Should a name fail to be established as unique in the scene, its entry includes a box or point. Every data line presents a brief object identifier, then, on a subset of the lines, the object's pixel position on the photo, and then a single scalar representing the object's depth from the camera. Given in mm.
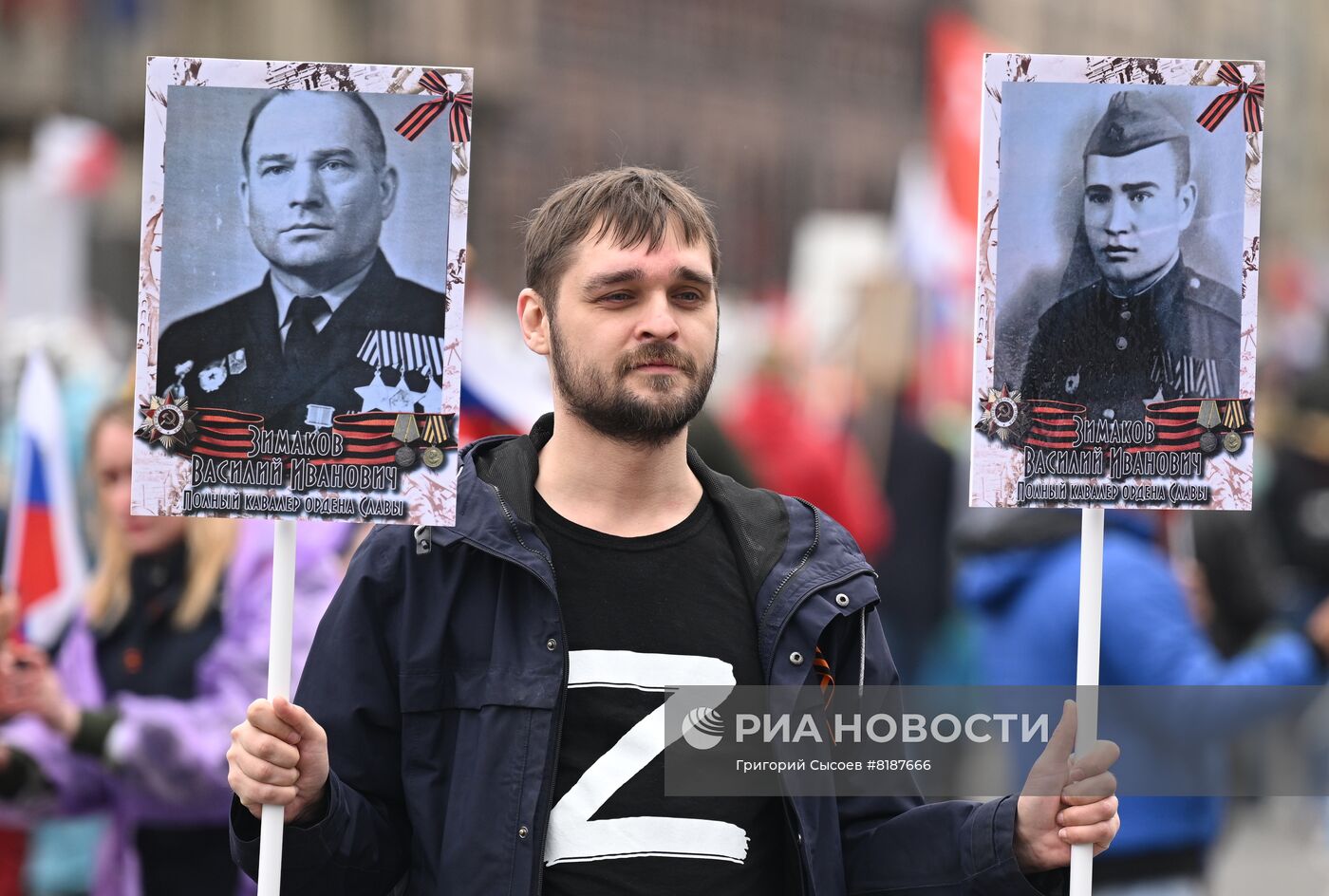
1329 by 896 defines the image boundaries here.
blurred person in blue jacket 9859
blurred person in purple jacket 8992
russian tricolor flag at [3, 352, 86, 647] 10109
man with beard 5906
